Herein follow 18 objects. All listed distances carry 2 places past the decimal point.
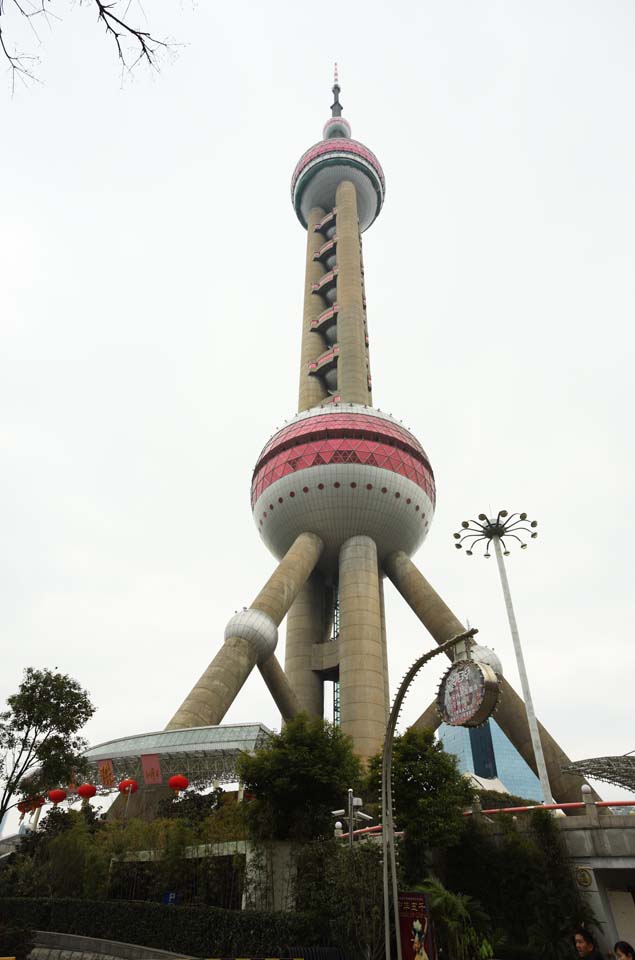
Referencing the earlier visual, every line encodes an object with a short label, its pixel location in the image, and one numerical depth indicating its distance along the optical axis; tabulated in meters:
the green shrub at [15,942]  19.03
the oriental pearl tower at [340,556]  41.38
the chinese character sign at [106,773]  33.62
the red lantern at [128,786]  31.26
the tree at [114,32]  6.20
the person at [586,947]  10.27
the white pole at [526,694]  25.27
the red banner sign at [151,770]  32.16
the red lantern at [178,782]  29.77
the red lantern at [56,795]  30.50
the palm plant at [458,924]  17.48
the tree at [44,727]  25.27
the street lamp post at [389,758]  14.34
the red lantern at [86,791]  32.25
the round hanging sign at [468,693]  17.62
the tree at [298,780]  23.84
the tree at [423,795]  21.42
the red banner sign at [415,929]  14.78
